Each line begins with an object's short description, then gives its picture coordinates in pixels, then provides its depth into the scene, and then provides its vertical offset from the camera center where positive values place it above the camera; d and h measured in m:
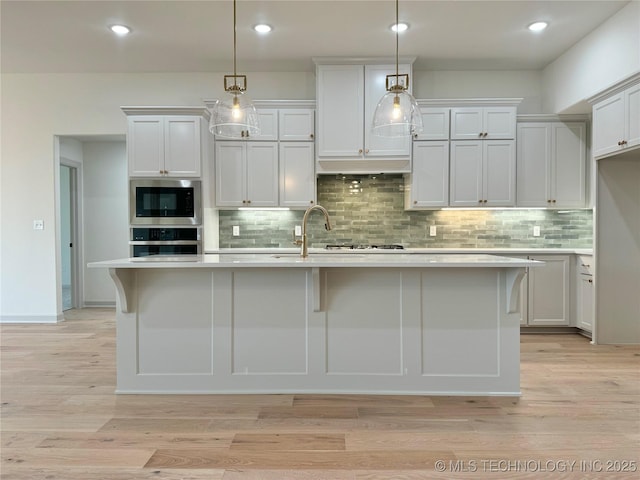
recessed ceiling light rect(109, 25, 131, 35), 4.05 +1.91
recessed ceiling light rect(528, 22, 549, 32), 4.02 +1.90
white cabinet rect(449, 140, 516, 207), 4.89 +0.63
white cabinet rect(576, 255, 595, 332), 4.43 -0.69
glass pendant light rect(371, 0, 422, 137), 2.75 +0.75
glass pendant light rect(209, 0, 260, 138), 2.84 +0.77
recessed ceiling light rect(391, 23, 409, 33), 3.99 +1.88
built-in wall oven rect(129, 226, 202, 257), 4.64 -0.10
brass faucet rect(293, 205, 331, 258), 2.94 -0.06
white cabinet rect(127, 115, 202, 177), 4.67 +0.90
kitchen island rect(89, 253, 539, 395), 2.85 -0.67
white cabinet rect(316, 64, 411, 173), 4.77 +1.26
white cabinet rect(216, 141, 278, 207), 4.97 +0.63
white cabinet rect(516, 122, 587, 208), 4.90 +0.73
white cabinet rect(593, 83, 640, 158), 3.61 +0.94
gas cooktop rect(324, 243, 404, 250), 4.96 -0.20
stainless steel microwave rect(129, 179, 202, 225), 4.66 +0.31
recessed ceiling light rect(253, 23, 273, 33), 4.01 +1.89
